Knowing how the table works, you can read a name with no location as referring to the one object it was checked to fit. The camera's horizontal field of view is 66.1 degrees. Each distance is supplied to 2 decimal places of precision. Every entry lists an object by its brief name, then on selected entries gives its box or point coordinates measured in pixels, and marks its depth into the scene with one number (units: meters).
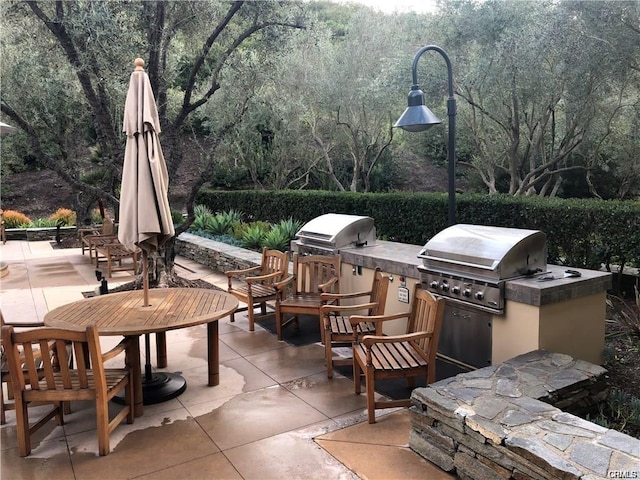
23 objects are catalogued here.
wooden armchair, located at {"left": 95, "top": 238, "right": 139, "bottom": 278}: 8.55
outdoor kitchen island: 3.39
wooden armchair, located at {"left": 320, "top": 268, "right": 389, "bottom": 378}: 3.91
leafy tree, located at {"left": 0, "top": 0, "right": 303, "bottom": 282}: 6.33
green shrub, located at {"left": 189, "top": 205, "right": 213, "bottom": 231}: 11.75
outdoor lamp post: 4.65
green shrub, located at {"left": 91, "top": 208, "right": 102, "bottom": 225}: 15.36
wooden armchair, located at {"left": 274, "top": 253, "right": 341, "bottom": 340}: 4.76
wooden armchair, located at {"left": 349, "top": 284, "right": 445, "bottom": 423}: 3.15
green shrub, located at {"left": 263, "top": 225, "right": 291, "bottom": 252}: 8.75
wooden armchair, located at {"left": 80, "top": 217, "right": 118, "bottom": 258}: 9.48
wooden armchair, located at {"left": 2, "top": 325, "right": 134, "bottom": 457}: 2.68
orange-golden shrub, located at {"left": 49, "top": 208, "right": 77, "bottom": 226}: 15.52
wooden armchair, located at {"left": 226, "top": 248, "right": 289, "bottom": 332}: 5.29
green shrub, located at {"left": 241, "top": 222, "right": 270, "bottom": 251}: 9.20
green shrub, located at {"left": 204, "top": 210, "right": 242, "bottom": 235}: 11.12
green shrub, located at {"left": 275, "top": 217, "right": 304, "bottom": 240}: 9.21
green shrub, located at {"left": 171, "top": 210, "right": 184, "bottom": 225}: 11.74
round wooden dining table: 3.22
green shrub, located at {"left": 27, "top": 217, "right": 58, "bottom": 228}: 15.66
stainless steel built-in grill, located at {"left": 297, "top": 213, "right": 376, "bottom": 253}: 5.46
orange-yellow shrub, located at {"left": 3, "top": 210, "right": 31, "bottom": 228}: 15.61
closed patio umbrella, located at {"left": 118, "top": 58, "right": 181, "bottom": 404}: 3.48
